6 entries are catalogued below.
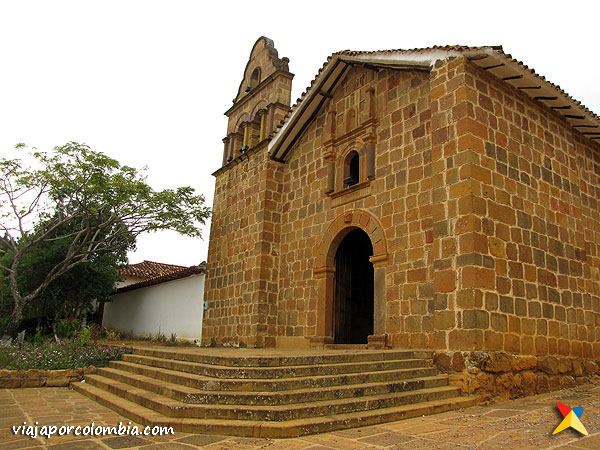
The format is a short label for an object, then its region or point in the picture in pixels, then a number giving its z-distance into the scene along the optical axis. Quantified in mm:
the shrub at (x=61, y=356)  8258
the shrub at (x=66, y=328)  14609
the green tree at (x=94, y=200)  13625
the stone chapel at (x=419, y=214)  6754
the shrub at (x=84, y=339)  9530
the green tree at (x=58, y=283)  17422
